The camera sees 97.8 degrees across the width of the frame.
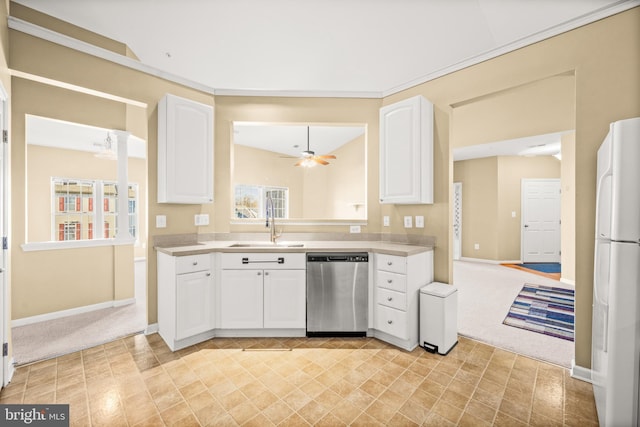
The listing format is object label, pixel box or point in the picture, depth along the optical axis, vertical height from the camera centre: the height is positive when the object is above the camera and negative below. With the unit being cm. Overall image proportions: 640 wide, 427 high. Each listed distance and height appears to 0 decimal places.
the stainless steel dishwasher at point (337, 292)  261 -77
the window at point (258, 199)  726 +29
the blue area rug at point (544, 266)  577 -122
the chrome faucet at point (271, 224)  305 -16
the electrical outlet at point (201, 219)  304 -10
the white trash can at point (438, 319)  237 -94
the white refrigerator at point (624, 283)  126 -33
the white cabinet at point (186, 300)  241 -81
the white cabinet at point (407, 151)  268 +59
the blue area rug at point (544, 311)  291 -122
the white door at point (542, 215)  653 -10
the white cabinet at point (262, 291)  261 -76
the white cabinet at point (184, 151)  267 +58
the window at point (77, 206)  575 +7
